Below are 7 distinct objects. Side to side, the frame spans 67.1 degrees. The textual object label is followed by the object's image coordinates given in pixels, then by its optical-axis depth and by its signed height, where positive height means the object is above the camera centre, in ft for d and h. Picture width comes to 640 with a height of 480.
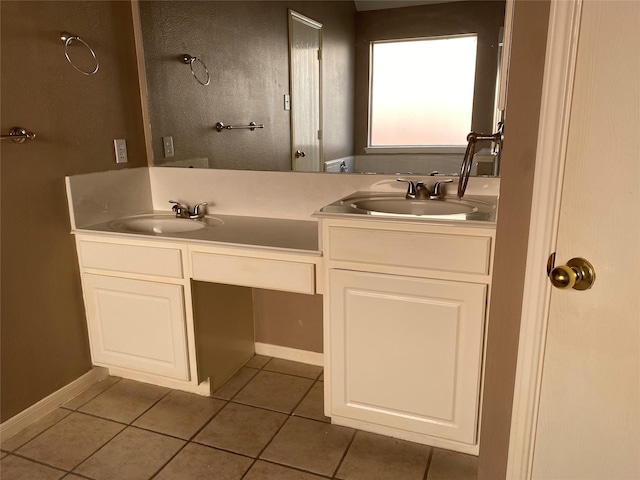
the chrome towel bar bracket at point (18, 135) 5.59 -0.04
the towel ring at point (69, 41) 6.14 +1.14
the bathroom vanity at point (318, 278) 5.05 -1.70
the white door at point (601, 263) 2.74 -0.80
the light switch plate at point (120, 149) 7.18 -0.27
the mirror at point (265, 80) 6.21 +0.70
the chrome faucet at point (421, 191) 6.12 -0.78
